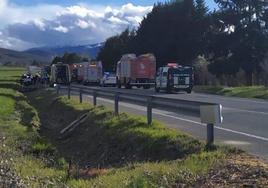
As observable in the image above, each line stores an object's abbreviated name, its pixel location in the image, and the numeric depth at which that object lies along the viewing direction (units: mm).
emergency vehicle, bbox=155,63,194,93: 45125
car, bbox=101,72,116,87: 71438
